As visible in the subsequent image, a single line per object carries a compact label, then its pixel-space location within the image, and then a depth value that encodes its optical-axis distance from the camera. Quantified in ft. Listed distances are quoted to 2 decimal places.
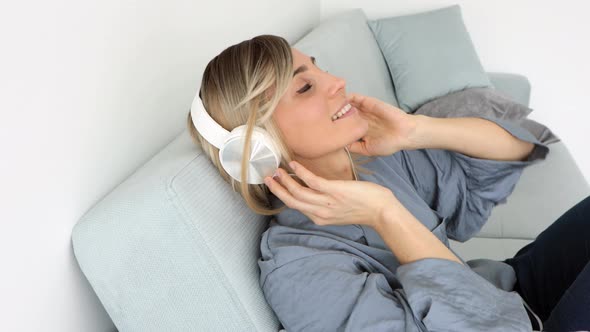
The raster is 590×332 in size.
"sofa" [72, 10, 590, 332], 3.17
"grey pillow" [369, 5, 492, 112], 7.68
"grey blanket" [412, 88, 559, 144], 6.89
